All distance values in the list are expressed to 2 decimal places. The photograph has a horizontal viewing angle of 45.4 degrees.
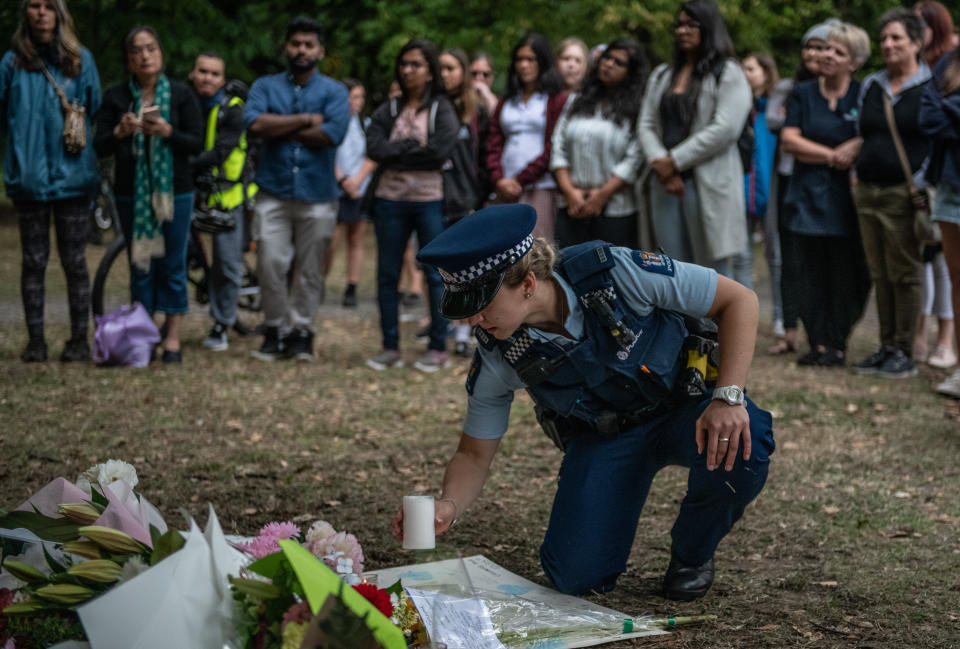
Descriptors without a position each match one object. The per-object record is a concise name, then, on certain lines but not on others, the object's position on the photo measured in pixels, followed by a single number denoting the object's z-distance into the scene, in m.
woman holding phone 6.93
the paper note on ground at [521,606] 3.12
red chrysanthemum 2.45
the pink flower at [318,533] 2.61
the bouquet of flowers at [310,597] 2.23
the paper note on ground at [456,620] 2.84
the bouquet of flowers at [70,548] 2.39
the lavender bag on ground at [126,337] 6.85
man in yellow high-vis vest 7.65
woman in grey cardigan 6.90
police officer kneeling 3.01
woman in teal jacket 6.66
